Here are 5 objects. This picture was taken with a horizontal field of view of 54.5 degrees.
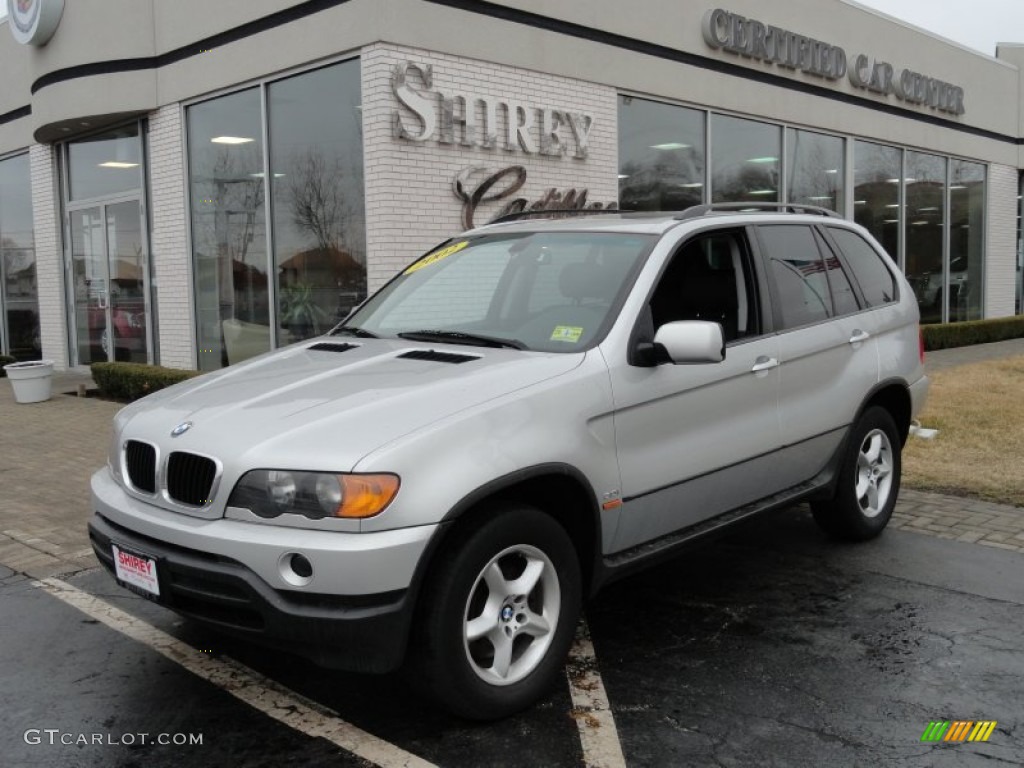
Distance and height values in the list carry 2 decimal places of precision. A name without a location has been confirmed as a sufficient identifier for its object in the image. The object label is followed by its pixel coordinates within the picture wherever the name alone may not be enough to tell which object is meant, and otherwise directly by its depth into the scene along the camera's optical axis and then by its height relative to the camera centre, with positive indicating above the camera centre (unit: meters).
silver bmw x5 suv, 3.10 -0.64
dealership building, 10.27 +1.66
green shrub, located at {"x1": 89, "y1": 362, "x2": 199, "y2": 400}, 11.48 -1.28
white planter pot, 12.24 -1.32
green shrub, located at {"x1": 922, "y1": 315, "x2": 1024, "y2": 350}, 17.31 -1.33
